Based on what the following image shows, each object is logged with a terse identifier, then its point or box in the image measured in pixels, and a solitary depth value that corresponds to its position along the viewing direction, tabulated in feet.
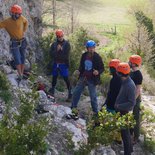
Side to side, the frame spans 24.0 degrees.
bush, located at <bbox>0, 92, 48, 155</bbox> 16.44
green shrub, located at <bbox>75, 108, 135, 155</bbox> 19.30
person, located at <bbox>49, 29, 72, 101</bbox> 33.32
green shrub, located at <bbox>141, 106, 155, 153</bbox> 31.88
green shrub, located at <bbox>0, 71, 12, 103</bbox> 27.32
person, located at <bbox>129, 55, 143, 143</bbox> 26.73
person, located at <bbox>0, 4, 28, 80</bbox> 30.27
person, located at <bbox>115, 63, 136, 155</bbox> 24.80
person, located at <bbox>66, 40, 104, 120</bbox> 29.27
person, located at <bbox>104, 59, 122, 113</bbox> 26.73
